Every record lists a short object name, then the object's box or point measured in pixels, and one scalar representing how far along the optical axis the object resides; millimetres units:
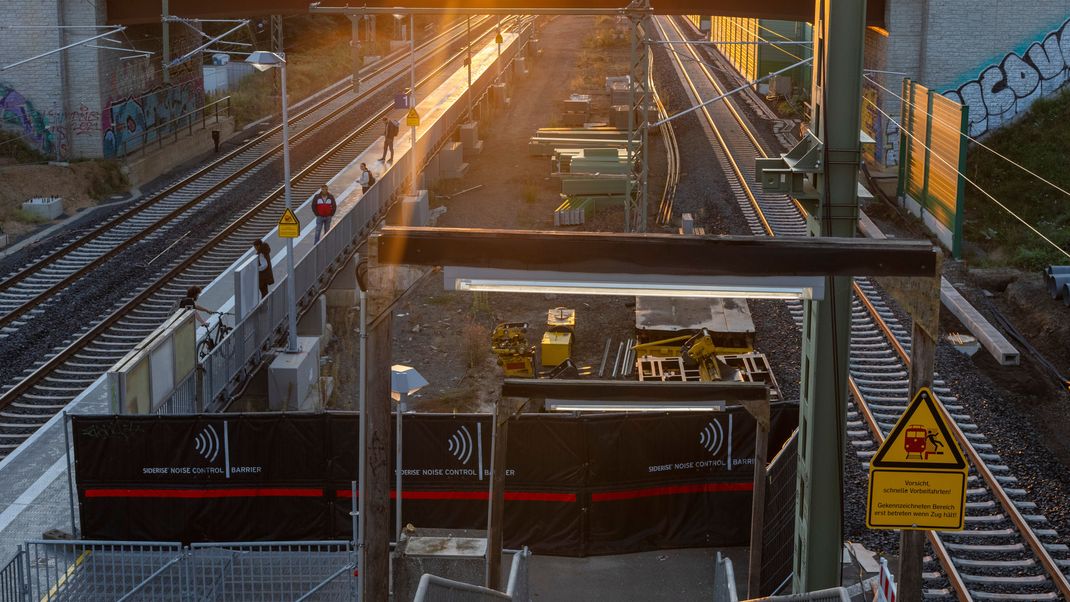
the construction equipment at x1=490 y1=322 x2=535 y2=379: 22250
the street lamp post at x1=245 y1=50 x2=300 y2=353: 19562
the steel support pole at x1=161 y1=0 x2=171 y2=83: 32169
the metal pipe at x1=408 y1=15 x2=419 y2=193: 33875
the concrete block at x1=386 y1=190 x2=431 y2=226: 31859
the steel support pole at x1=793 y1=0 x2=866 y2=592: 8609
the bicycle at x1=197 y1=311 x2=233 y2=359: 18350
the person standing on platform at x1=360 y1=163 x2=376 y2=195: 29977
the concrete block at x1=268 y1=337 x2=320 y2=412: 19438
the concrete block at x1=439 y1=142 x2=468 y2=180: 40688
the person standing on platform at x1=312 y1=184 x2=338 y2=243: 23500
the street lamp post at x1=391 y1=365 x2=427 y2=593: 14070
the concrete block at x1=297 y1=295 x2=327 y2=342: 23094
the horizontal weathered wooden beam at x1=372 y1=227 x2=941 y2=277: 6996
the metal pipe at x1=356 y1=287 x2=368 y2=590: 7105
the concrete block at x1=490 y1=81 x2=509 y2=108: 55531
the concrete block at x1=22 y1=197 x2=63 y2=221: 30844
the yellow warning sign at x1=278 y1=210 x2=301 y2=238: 19203
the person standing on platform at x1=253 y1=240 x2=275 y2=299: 21031
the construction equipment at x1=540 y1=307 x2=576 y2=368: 22812
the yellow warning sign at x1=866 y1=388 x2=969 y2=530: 7426
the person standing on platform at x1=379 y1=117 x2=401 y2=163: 34438
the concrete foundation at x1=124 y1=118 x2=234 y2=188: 36281
